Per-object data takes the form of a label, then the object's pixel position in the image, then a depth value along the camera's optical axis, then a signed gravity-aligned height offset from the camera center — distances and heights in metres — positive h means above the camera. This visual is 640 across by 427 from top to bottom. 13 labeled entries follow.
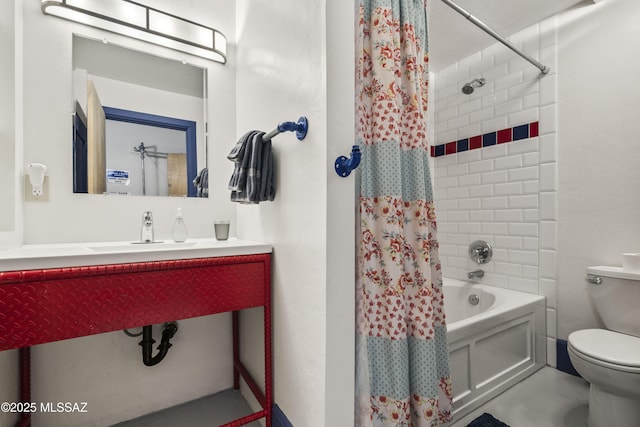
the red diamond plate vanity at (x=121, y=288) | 0.86 -0.26
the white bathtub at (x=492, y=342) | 1.45 -0.77
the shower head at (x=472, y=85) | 2.17 +0.96
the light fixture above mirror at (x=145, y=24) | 1.36 +0.98
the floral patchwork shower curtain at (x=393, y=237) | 1.06 -0.10
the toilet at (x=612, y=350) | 1.19 -0.63
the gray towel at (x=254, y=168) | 1.25 +0.19
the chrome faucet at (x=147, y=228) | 1.39 -0.07
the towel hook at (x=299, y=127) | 1.02 +0.30
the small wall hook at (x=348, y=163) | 0.89 +0.15
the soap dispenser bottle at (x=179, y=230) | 1.46 -0.09
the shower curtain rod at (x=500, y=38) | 1.39 +0.97
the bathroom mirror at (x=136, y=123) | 1.41 +0.48
